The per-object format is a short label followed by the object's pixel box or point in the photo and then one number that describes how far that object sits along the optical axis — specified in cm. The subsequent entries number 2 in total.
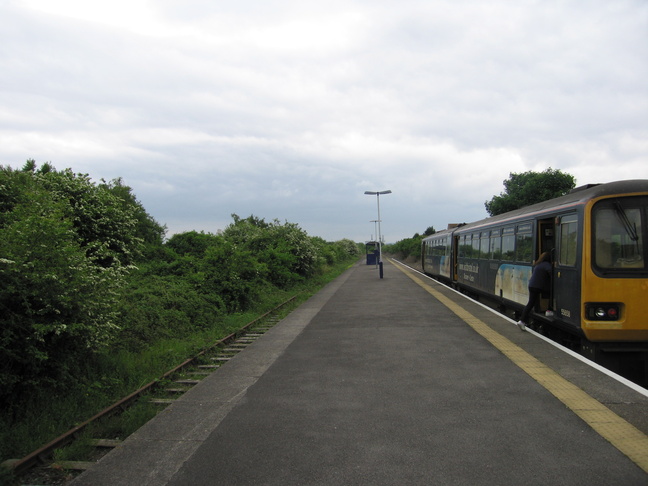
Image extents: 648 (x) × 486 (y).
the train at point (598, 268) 716
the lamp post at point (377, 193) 3962
